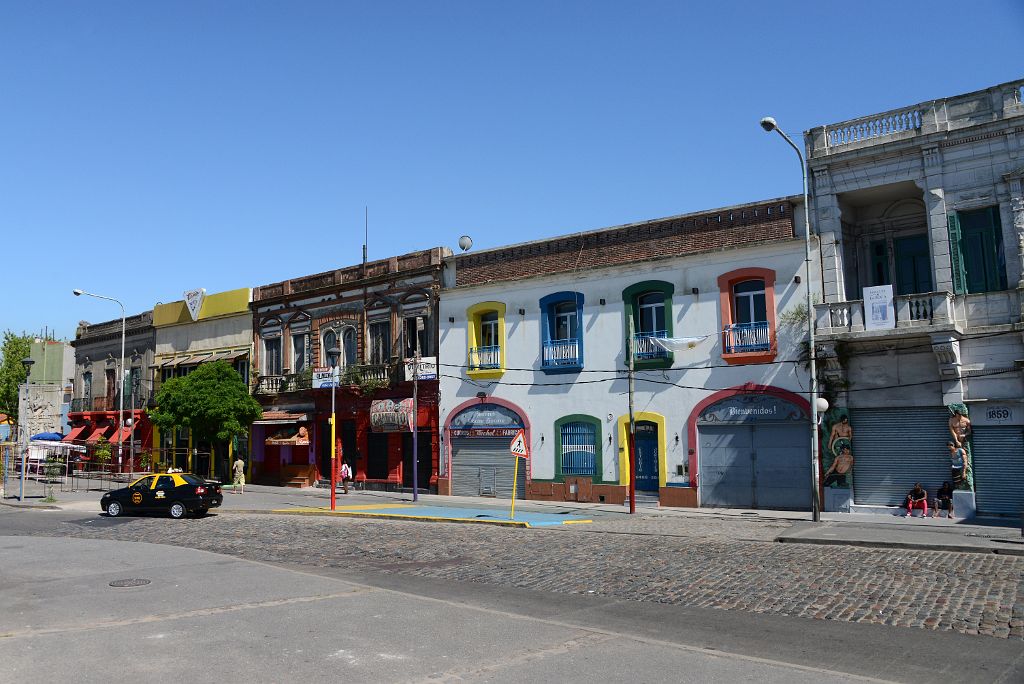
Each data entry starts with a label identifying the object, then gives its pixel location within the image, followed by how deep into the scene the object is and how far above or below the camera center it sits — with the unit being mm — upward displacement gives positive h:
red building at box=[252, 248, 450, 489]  36500 +3717
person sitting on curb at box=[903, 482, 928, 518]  23891 -1727
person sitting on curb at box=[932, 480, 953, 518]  23641 -1673
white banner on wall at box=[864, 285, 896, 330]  24266 +3685
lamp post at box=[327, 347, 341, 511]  40031 +4560
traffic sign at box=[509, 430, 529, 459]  24828 +5
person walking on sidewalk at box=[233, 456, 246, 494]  37281 -967
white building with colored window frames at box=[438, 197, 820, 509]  27172 +2931
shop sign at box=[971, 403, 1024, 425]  23156 +558
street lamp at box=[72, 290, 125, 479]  44781 +2570
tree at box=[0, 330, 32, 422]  64625 +6918
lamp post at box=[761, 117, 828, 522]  22922 +2707
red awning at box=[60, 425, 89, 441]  53594 +1562
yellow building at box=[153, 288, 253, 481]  44750 +5972
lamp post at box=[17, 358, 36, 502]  32969 -1035
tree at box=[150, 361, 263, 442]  38125 +2240
